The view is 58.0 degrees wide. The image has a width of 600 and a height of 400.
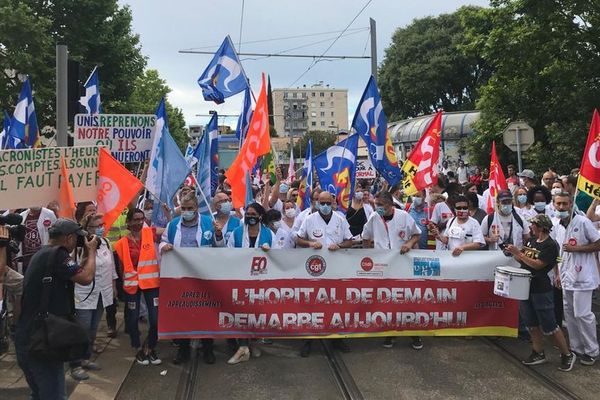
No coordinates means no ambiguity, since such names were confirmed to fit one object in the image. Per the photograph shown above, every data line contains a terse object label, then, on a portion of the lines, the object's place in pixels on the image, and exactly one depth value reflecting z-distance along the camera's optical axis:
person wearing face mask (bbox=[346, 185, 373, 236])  8.63
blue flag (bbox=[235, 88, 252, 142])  10.07
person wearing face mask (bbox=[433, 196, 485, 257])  6.64
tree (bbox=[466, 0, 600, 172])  17.19
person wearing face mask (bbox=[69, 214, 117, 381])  5.79
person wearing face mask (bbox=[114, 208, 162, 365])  6.04
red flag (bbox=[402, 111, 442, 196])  8.02
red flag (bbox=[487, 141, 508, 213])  7.59
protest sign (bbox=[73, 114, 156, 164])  7.14
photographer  3.83
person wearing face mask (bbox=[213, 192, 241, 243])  6.63
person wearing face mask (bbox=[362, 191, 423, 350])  6.74
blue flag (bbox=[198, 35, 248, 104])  9.98
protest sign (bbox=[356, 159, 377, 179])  15.64
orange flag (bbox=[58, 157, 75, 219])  5.70
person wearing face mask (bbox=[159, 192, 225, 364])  6.17
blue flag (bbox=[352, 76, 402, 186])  8.12
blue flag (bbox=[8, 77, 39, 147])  9.34
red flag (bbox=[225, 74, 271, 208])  7.43
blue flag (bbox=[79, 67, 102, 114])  9.52
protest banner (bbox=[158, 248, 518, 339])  6.17
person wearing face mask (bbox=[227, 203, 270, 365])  6.37
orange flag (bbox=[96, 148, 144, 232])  5.98
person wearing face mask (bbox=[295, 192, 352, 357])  6.58
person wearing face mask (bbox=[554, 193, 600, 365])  5.85
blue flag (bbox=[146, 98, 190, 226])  6.62
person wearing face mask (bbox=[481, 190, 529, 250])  6.88
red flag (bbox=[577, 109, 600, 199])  5.95
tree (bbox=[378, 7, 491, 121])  49.66
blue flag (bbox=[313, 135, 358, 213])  8.21
